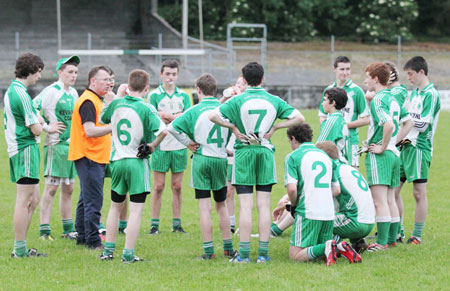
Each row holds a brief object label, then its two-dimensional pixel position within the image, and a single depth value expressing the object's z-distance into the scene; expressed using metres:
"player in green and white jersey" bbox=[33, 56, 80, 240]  17.31
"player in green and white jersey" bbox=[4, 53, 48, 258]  14.89
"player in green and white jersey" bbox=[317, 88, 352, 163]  16.19
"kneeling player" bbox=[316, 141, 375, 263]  15.09
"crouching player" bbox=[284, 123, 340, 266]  14.52
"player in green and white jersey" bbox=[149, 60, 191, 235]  18.84
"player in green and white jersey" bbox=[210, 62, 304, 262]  14.70
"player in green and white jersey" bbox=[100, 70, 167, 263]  14.64
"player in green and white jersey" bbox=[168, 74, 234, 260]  15.06
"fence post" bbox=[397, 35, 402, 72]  62.44
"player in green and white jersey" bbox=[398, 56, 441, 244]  17.11
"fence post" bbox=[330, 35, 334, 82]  62.72
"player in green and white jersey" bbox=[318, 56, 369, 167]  18.48
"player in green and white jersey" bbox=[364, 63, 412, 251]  15.91
